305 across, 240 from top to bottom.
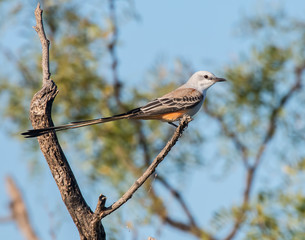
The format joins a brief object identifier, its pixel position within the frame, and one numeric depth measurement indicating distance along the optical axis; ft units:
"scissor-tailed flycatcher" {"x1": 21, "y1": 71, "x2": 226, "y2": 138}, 29.90
